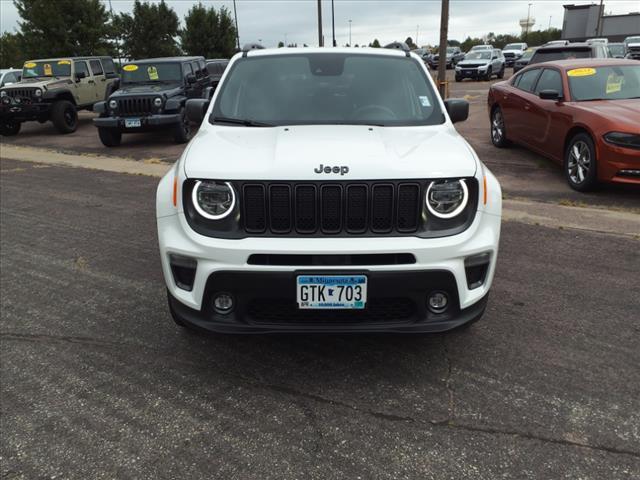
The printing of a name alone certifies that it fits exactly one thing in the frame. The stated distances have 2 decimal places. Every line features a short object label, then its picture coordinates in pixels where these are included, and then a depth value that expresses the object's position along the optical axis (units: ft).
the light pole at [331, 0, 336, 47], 149.09
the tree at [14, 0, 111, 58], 98.99
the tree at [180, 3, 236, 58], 155.02
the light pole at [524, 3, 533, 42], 283.81
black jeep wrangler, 37.14
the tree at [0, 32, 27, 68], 161.71
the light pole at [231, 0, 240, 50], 169.95
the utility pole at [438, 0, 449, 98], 51.90
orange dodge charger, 20.61
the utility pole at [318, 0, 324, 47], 100.97
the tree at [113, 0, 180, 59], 140.26
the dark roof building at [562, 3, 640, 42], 219.41
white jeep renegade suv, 8.54
